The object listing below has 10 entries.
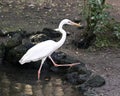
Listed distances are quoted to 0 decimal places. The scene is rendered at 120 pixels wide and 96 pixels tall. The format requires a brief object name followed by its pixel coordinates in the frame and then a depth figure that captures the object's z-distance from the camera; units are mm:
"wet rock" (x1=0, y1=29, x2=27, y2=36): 24516
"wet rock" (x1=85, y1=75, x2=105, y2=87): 18469
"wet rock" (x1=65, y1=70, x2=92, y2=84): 18984
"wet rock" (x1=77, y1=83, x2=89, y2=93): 18359
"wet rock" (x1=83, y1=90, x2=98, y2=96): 17875
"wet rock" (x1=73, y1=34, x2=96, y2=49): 23150
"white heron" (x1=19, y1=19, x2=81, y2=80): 20125
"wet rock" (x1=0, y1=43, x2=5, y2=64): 21812
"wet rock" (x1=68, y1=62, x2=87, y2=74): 19595
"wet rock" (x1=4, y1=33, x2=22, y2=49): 21844
